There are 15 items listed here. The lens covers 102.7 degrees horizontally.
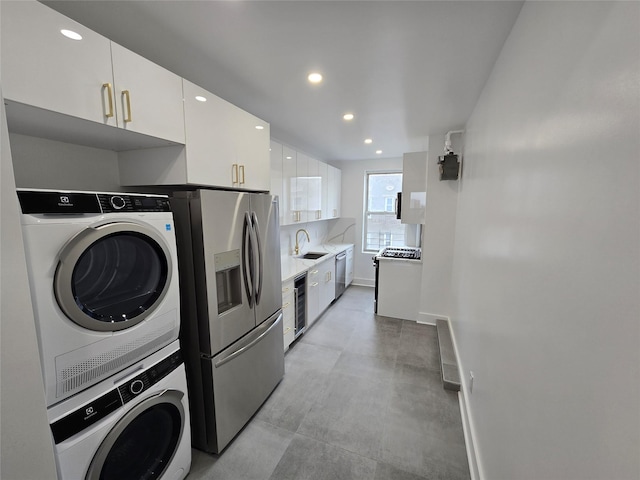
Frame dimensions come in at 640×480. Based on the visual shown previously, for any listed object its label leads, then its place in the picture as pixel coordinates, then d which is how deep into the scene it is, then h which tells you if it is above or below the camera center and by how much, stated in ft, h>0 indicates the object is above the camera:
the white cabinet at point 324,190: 13.37 +1.02
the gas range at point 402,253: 12.20 -2.22
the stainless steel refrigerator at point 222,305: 4.98 -2.11
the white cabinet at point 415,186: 11.16 +1.00
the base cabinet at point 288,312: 8.68 -3.65
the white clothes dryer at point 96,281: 2.87 -1.00
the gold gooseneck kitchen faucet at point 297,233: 12.94 -1.66
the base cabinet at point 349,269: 15.74 -3.82
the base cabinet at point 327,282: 11.72 -3.58
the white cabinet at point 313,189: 11.95 +0.93
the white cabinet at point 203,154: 4.99 +1.13
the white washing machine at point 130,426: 3.15 -3.07
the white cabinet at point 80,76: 2.88 +1.79
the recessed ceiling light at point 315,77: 5.68 +2.97
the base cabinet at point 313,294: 10.46 -3.60
